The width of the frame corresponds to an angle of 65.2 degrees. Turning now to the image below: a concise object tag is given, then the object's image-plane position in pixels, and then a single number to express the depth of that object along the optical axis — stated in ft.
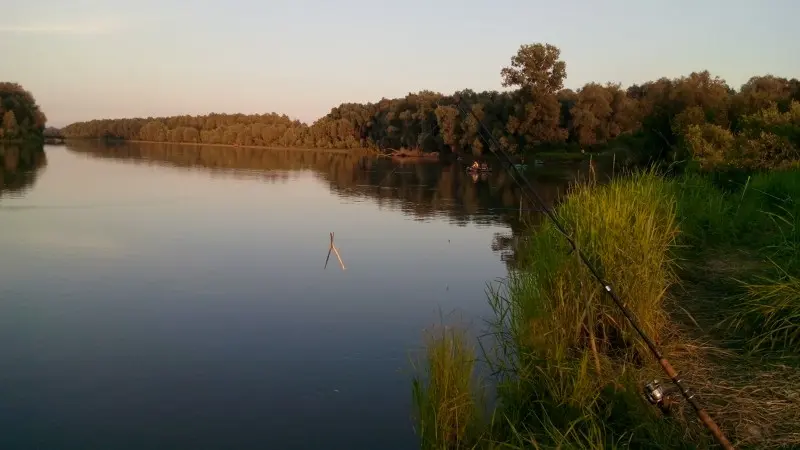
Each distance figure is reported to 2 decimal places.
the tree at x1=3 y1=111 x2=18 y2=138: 262.26
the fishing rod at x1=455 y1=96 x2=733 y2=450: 10.07
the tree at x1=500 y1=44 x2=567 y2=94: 191.21
